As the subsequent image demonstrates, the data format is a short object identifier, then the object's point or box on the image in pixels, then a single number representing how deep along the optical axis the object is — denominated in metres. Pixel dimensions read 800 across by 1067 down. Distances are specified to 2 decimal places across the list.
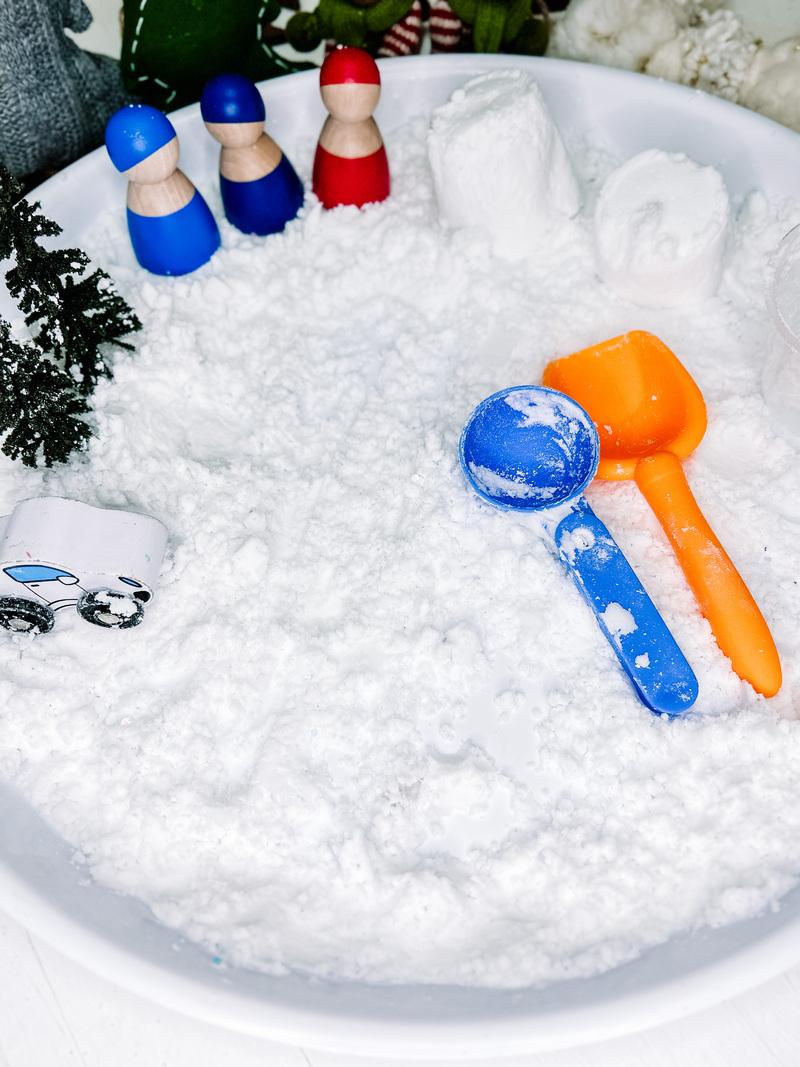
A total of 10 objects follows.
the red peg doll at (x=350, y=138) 0.64
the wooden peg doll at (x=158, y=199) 0.61
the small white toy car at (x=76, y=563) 0.53
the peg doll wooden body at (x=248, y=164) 0.64
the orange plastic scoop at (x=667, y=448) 0.53
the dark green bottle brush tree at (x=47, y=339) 0.55
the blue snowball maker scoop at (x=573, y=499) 0.52
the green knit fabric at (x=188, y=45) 0.74
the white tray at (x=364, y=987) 0.45
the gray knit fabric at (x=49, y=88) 0.69
